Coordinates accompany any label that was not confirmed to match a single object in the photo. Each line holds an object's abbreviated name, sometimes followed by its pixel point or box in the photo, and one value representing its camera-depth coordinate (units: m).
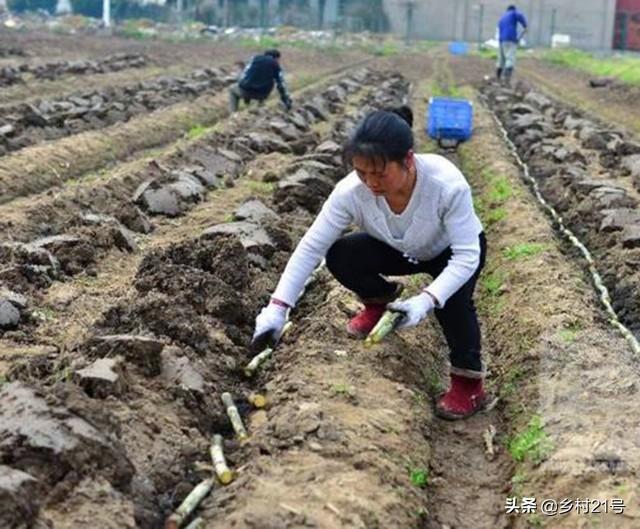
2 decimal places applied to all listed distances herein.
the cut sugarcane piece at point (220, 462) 4.39
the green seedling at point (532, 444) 4.82
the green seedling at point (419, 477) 4.63
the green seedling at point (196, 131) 14.60
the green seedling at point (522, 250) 8.17
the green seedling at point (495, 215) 9.65
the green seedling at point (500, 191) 10.39
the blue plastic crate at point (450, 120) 14.52
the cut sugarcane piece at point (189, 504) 4.04
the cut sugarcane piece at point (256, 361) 5.75
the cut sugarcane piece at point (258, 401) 5.28
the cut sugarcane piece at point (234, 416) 4.91
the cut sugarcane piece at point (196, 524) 4.01
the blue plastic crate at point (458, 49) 43.00
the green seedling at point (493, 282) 7.66
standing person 24.14
